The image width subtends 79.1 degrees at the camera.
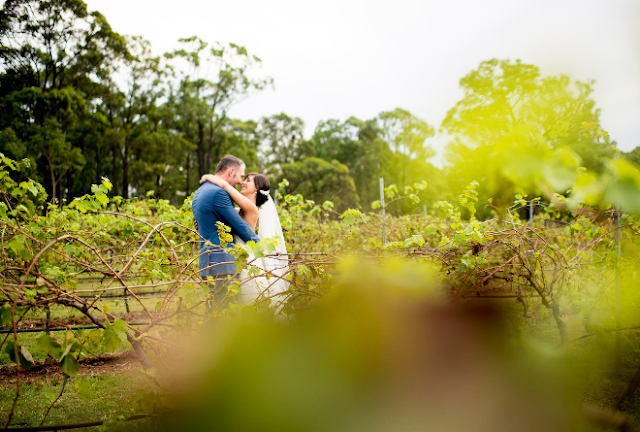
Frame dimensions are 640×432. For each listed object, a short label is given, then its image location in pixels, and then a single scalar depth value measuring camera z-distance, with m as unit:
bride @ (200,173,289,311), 2.98
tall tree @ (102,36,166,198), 25.00
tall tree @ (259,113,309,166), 39.51
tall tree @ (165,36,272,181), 27.09
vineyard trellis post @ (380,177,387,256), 3.84
